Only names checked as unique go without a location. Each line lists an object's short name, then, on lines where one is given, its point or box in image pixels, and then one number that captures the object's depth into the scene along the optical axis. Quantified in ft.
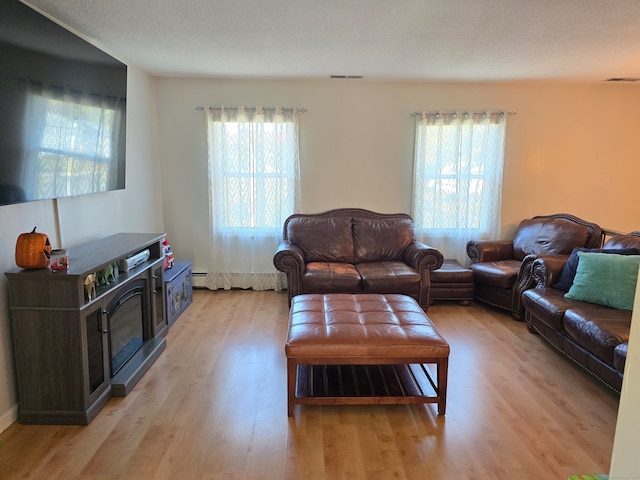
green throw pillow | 10.14
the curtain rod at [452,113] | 15.89
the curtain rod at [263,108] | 15.62
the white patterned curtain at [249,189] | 15.74
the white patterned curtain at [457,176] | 15.96
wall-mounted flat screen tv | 7.07
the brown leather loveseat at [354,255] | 13.38
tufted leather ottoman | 8.02
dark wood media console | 7.50
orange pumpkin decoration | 7.51
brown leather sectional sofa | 8.64
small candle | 7.61
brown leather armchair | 13.66
